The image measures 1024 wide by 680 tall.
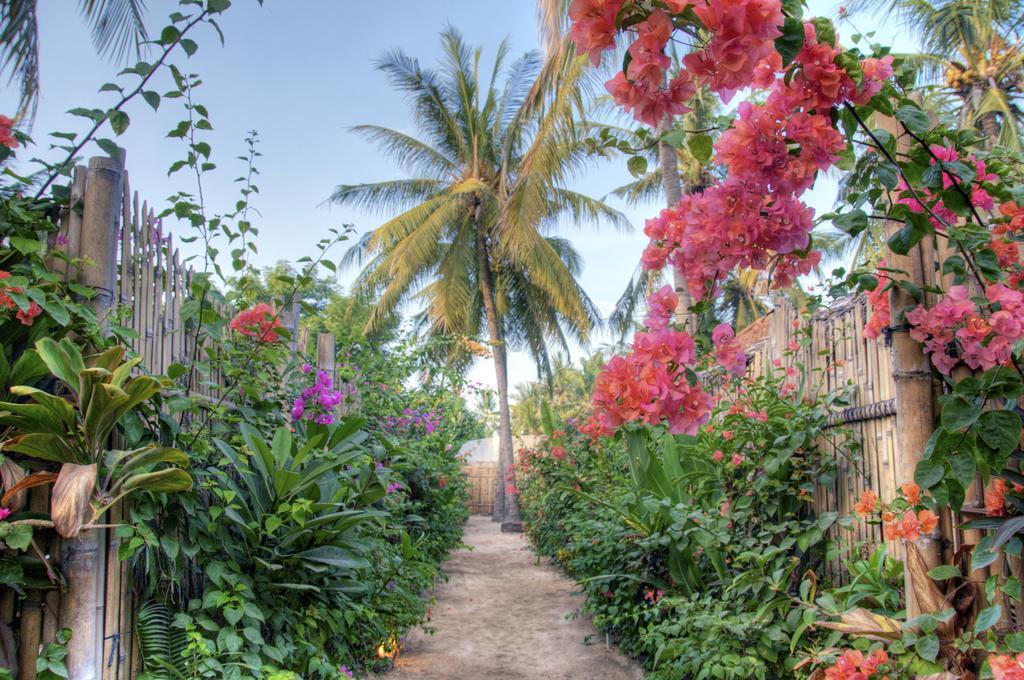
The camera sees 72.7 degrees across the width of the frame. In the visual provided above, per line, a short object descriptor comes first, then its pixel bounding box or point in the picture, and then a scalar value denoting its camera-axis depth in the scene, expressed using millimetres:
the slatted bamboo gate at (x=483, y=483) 15633
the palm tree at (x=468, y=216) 12406
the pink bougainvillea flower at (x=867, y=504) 2061
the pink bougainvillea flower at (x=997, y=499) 1548
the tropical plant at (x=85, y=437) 1917
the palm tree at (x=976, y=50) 10883
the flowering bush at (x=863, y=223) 1143
